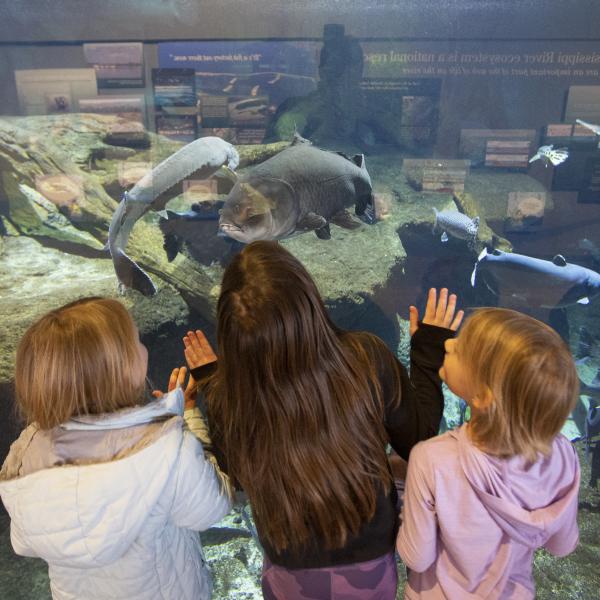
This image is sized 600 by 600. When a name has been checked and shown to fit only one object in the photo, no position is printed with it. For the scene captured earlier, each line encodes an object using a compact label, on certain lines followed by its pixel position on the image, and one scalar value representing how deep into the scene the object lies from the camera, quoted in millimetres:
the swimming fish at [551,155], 2662
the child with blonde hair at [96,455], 1245
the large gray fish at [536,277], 2885
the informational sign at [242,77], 2441
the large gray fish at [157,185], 2537
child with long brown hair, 1270
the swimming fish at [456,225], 2783
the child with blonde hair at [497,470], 1196
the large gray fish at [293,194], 2396
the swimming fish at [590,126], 2615
